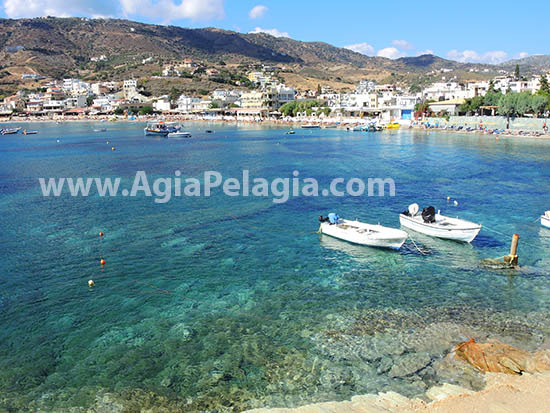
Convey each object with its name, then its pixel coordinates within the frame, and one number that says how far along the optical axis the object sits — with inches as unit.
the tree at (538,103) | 3011.8
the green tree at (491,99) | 3619.6
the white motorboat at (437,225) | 874.1
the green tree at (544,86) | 3445.6
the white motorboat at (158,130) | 4122.3
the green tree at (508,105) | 3193.9
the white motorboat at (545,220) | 983.0
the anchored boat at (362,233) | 842.2
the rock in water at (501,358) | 461.7
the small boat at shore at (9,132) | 4777.1
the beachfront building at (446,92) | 4904.5
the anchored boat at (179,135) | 3914.9
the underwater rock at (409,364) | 472.4
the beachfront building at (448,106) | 4109.3
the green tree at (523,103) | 3078.2
